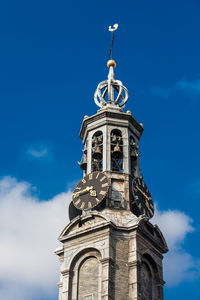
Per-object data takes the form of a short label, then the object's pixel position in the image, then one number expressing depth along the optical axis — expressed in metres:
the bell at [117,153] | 55.38
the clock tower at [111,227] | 47.88
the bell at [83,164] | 57.84
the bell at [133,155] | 57.00
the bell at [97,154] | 55.88
